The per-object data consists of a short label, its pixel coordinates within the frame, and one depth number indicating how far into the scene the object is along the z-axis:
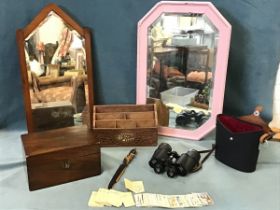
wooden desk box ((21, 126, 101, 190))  0.84
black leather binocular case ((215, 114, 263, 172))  0.92
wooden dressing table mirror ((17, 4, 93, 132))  1.10
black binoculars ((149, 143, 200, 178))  0.91
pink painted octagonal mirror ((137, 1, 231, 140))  1.05
